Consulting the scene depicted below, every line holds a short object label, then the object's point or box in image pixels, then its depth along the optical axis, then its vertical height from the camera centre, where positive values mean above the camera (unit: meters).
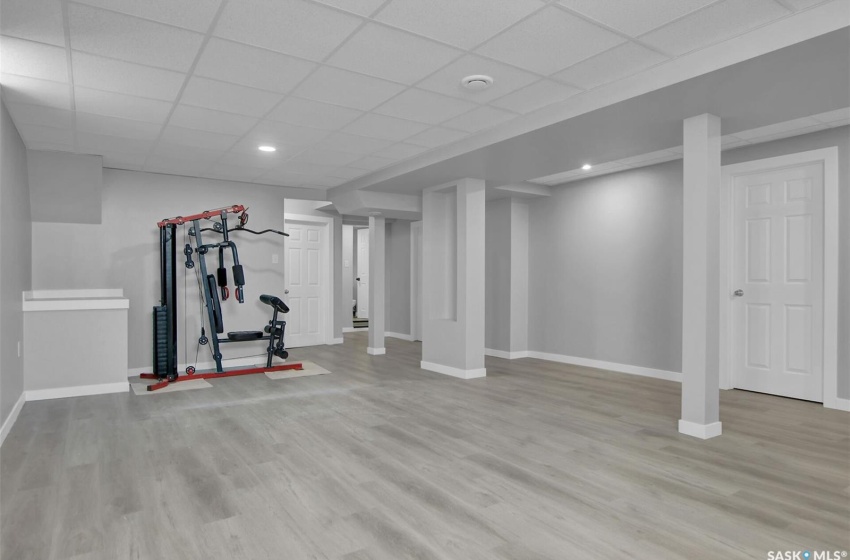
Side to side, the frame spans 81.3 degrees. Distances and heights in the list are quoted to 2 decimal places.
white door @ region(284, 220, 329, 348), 8.12 -0.09
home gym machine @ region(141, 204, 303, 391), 5.46 -0.27
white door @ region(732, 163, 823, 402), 4.42 -0.04
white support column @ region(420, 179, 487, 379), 5.61 +0.00
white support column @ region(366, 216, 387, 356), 7.41 -0.10
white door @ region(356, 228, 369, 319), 12.38 +0.14
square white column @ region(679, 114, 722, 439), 3.39 +0.00
